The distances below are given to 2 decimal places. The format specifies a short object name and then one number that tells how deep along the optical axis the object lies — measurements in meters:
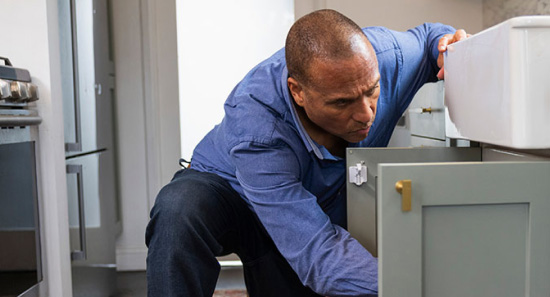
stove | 1.47
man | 1.03
